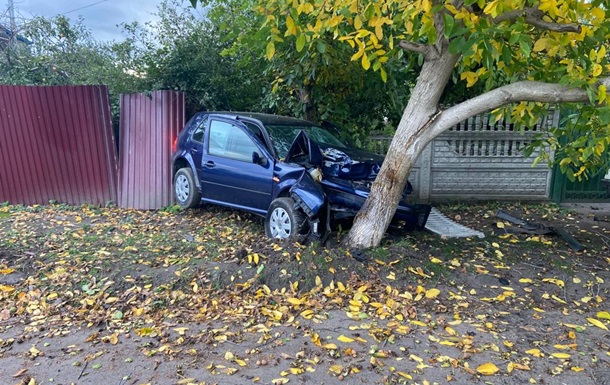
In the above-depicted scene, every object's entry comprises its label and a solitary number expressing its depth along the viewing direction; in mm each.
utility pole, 9062
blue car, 4941
